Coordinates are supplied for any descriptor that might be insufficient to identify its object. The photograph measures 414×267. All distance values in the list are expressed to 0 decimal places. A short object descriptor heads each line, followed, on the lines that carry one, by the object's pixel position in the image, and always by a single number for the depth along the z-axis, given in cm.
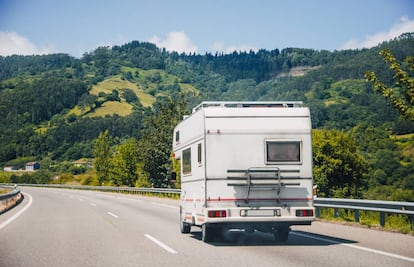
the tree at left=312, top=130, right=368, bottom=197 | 6781
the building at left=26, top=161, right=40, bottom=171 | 16170
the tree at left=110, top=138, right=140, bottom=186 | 8256
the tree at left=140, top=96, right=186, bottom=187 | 6038
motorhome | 1126
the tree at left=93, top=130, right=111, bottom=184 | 10131
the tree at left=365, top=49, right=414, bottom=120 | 1579
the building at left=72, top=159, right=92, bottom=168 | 15912
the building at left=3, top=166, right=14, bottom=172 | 16562
